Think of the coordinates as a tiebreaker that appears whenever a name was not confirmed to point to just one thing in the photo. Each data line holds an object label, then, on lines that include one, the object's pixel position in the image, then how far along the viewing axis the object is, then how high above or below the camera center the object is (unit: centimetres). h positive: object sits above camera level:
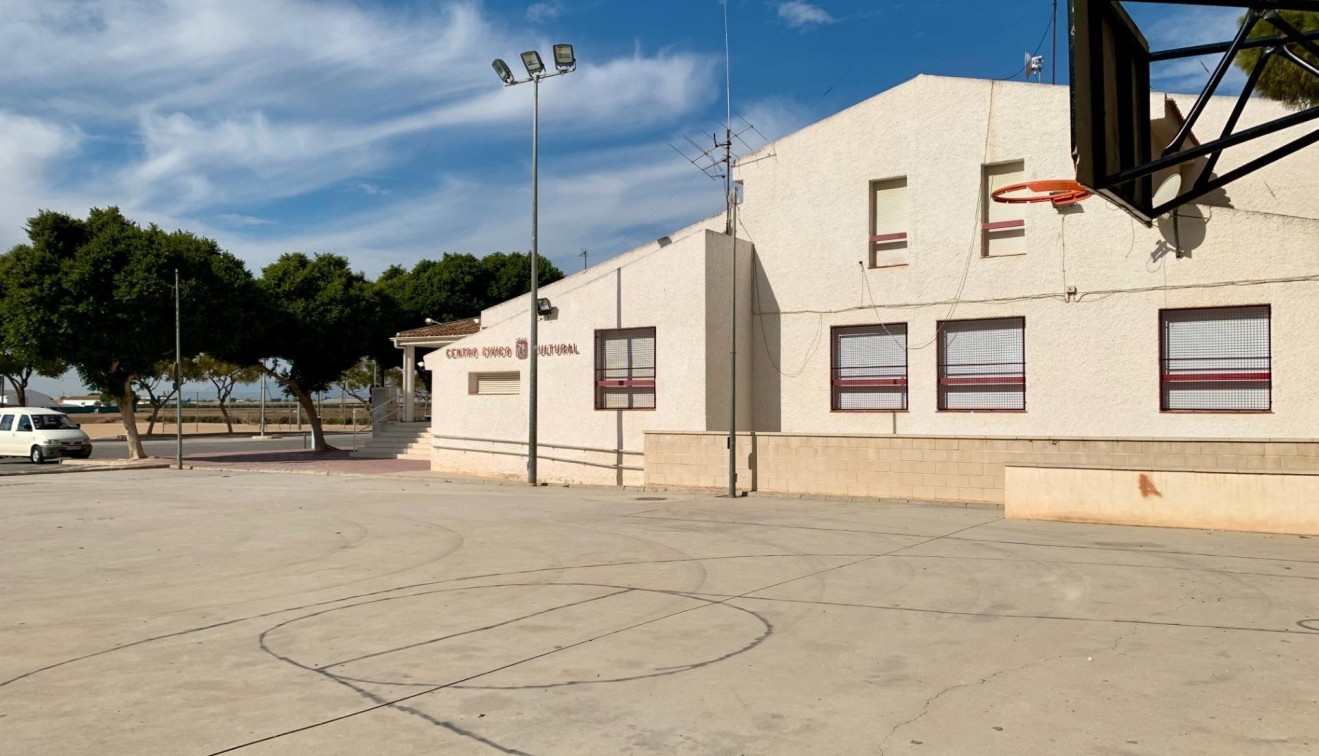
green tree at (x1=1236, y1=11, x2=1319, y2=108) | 1485 +464
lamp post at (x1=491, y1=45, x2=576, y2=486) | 2381 +751
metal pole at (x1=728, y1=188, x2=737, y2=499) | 2083 -56
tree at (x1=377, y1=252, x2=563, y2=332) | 5478 +601
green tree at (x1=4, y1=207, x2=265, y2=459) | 3284 +322
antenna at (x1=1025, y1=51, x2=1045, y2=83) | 2436 +786
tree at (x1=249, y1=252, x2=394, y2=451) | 4109 +295
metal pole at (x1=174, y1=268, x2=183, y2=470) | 3114 +51
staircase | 3602 -173
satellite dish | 1582 +332
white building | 1880 +145
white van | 3562 -146
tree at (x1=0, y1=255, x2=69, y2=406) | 3294 +197
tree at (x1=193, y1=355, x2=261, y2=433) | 6141 +128
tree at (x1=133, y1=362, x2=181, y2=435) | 4100 +60
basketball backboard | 702 +211
